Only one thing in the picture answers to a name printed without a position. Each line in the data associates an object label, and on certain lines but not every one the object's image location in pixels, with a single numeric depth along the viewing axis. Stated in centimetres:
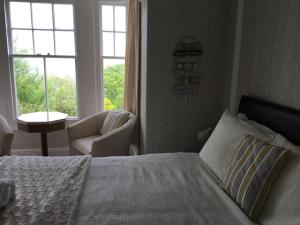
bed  125
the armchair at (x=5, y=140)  277
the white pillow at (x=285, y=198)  115
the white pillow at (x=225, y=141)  169
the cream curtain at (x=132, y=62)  299
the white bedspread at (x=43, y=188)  124
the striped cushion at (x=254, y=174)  129
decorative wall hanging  261
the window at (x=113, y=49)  356
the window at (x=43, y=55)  343
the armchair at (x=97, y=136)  264
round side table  287
